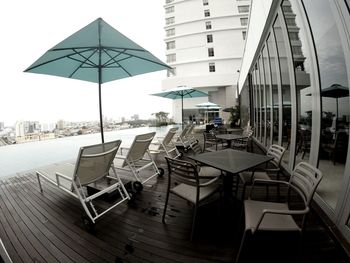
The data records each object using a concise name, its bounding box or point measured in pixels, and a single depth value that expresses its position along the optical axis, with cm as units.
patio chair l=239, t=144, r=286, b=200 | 229
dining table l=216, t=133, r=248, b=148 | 446
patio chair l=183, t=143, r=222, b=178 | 249
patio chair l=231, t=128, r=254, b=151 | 476
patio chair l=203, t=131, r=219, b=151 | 506
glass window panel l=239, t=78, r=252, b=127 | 1006
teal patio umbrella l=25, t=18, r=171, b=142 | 229
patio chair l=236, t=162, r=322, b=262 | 125
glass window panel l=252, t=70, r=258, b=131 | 762
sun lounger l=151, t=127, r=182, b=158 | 439
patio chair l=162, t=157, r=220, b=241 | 171
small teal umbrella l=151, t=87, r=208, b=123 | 823
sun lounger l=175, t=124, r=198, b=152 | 582
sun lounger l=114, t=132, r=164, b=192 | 296
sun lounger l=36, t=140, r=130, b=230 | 203
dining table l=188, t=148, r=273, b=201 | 188
